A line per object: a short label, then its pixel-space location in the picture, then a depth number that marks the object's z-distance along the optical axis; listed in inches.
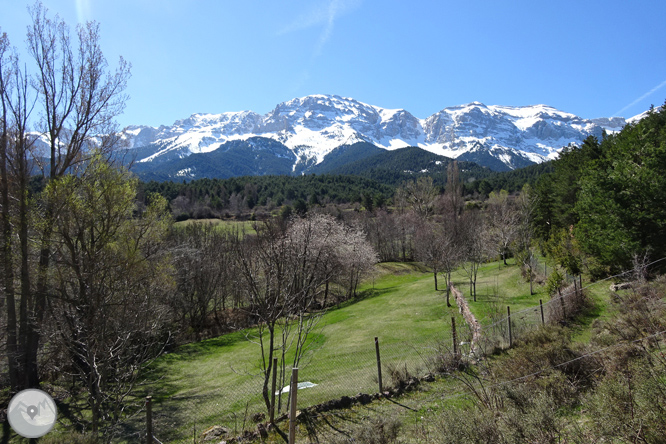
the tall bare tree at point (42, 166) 490.6
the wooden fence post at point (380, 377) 365.4
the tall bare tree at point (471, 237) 933.2
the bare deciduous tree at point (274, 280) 292.3
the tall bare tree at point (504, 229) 1332.4
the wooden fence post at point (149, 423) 244.7
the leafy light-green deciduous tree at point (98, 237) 439.8
